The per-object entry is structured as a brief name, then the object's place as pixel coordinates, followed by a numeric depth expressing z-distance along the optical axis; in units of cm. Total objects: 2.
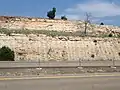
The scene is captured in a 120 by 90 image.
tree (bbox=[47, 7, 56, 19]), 3282
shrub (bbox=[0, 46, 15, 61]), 1441
